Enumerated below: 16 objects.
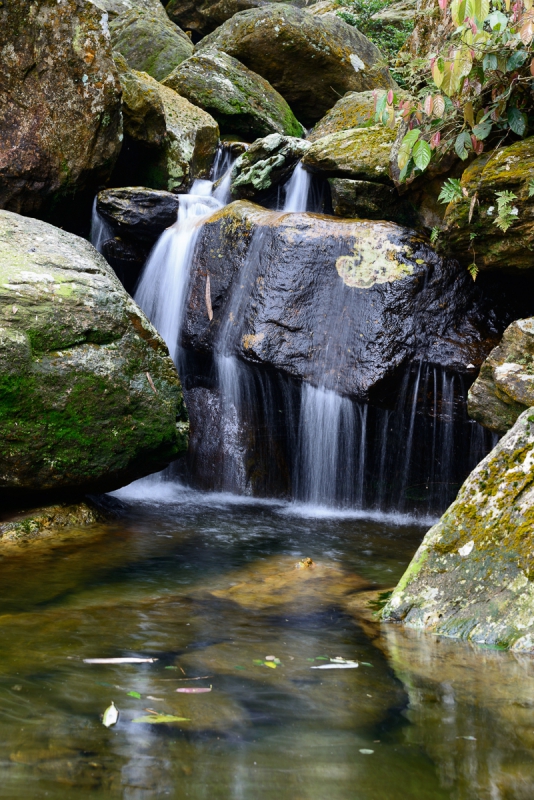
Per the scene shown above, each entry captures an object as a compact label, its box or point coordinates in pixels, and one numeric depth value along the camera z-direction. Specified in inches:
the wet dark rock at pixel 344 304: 269.6
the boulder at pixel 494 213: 233.6
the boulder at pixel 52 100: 297.7
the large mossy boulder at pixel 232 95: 474.9
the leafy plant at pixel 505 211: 229.5
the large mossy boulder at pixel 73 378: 211.5
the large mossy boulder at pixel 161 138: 364.5
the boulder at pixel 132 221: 333.7
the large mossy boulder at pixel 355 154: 312.0
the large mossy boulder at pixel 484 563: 131.5
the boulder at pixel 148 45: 536.4
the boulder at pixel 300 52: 522.0
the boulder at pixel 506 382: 212.2
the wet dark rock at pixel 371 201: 310.0
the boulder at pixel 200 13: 737.6
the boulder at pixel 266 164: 363.3
